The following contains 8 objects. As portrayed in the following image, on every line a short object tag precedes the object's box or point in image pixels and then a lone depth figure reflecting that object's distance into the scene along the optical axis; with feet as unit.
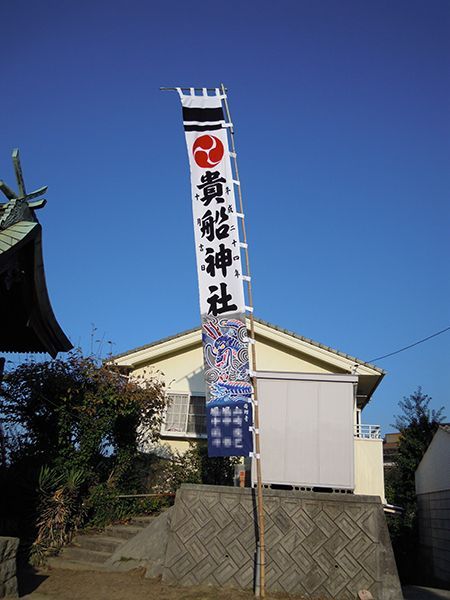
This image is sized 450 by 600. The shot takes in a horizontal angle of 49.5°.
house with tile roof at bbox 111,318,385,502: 51.65
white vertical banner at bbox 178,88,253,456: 27.96
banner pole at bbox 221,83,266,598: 23.84
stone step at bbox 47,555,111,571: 28.72
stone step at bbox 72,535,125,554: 30.55
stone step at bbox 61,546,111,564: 29.71
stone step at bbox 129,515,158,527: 34.76
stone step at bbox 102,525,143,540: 32.17
